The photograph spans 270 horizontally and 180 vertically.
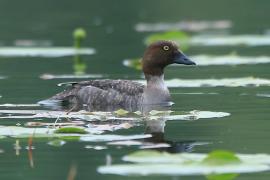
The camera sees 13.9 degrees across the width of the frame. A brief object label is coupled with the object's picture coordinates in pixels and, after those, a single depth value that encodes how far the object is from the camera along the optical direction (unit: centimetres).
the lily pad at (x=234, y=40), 2873
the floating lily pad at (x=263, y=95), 1883
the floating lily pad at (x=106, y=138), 1382
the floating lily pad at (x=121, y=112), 1669
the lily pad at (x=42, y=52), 2714
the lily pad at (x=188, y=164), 1145
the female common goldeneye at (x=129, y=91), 1889
